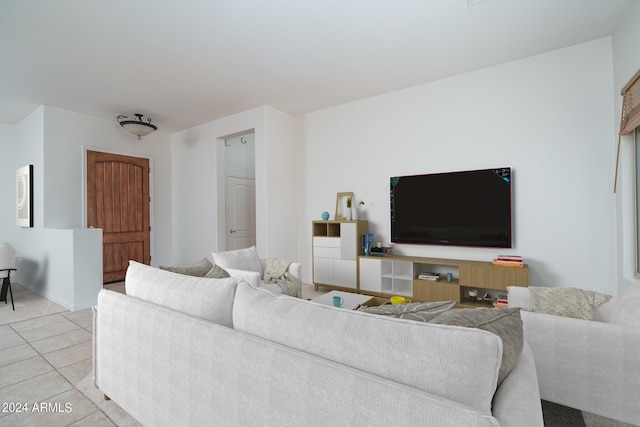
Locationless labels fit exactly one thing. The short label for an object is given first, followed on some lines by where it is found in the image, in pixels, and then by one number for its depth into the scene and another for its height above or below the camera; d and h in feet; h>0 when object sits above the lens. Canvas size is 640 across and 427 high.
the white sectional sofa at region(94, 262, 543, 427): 2.45 -1.46
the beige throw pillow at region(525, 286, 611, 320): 5.31 -1.58
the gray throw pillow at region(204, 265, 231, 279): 6.87 -1.29
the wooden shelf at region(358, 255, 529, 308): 10.16 -2.36
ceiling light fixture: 14.40 +4.26
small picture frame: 14.53 +0.46
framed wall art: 14.66 +1.02
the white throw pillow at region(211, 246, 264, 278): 9.95 -1.48
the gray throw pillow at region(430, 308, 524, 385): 2.96 -1.11
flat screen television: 10.96 +0.16
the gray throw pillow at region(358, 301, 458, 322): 3.33 -1.13
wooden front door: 15.85 +0.50
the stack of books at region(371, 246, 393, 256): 13.01 -1.58
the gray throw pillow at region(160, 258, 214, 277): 6.89 -1.23
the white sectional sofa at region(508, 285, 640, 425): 4.43 -2.20
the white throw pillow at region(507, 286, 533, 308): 6.57 -1.84
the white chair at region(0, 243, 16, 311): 11.84 -1.66
